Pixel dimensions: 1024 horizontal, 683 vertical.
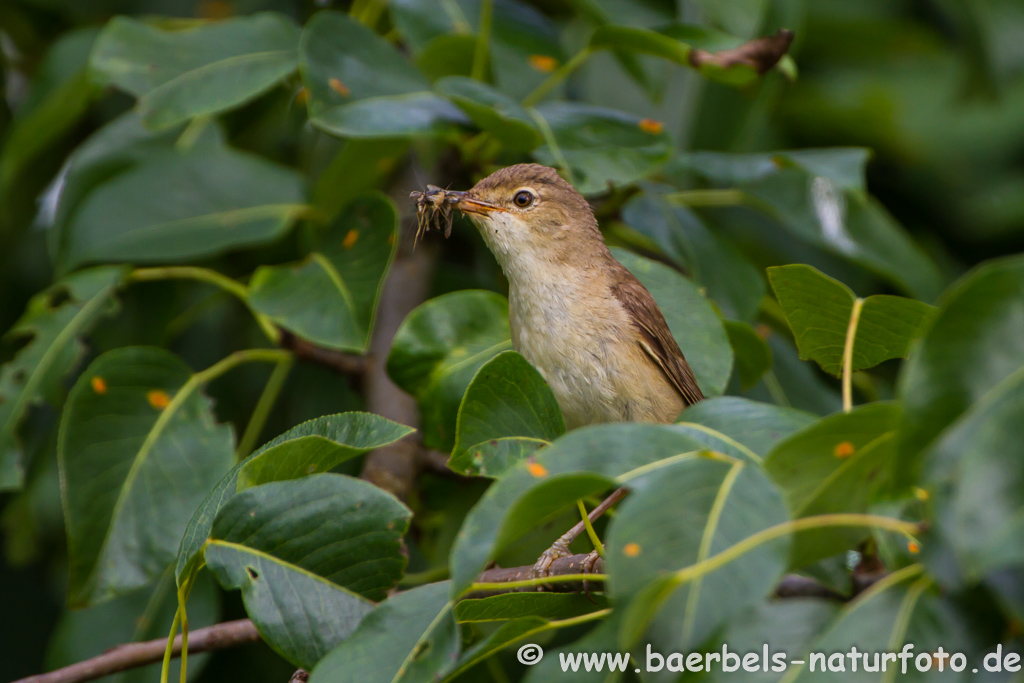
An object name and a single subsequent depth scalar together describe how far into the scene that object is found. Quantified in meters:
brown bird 5.33
